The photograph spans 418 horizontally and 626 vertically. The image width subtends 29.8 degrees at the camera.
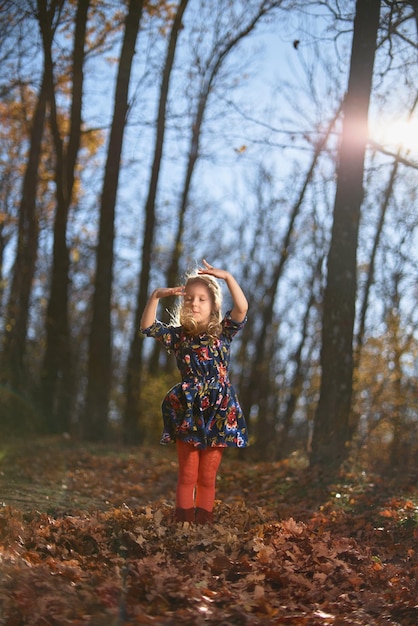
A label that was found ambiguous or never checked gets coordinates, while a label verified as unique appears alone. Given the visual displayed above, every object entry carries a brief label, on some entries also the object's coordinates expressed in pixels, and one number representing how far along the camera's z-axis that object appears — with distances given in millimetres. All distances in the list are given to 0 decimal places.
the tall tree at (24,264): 15945
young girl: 5652
